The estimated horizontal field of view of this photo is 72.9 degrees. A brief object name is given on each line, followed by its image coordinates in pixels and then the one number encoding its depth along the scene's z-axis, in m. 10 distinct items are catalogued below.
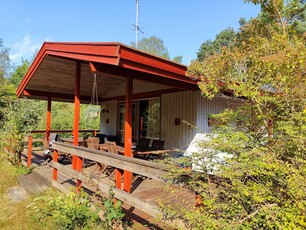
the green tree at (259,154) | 1.39
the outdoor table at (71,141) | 6.10
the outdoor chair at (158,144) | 6.06
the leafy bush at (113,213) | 2.68
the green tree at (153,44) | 30.12
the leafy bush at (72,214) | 2.66
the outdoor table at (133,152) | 4.56
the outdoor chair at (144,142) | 6.95
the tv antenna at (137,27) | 10.61
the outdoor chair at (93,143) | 5.34
